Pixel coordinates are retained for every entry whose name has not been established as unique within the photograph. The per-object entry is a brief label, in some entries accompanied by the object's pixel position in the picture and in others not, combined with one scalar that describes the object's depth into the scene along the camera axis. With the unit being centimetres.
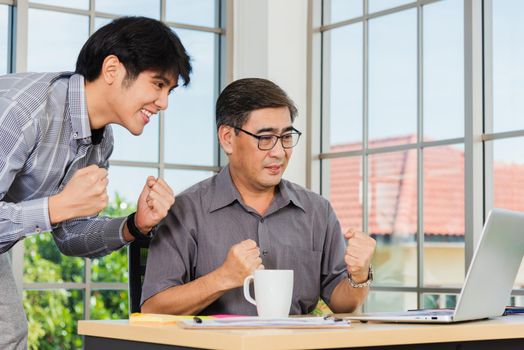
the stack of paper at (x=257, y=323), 226
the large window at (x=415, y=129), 371
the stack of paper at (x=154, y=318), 238
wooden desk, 215
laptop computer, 242
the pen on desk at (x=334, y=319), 239
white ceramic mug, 244
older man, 288
